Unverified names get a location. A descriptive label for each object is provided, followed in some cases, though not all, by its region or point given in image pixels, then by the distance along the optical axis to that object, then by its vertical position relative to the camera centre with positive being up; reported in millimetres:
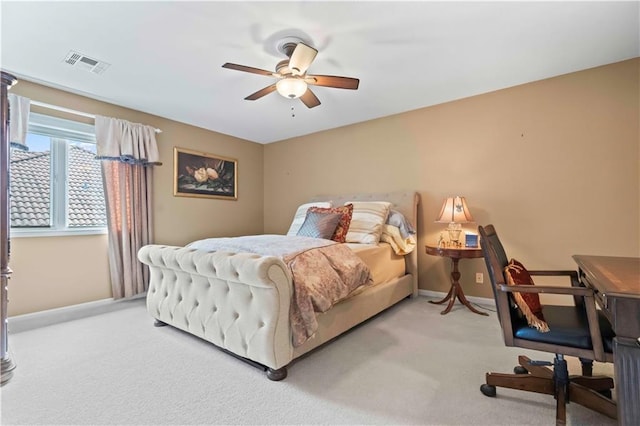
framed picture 4254 +652
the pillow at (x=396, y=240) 3460 -294
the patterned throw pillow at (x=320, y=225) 3195 -102
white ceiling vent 2559 +1404
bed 1854 -658
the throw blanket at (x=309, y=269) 1928 -397
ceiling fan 2227 +1120
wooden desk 1073 -485
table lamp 3141 +14
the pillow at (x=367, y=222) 3414 -80
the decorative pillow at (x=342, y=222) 3268 -73
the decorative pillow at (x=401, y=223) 3546 -101
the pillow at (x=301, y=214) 3918 +28
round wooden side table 2980 -494
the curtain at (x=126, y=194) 3455 +298
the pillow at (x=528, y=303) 1474 -463
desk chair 1333 -602
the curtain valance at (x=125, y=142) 3393 +917
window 3004 +408
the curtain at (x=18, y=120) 2805 +958
